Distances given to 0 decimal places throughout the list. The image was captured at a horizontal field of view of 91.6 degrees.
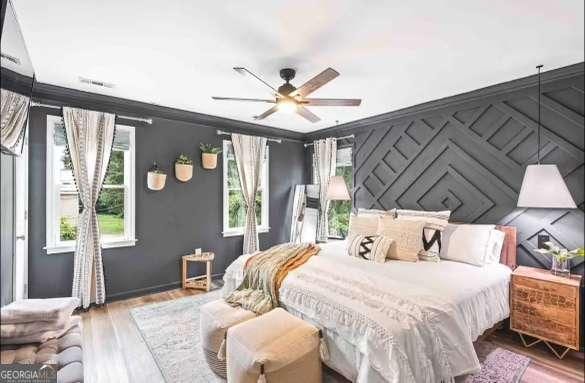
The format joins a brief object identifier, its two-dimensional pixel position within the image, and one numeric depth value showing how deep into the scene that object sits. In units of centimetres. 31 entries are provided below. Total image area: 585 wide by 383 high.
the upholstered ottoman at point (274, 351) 155
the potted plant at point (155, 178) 342
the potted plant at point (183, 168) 365
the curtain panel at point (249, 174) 427
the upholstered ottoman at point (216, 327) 194
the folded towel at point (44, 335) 61
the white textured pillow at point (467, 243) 254
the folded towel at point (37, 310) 61
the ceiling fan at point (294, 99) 225
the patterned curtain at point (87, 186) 294
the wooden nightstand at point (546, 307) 207
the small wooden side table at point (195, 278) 363
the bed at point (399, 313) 149
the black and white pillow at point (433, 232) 271
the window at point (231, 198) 421
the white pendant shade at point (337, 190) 405
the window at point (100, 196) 292
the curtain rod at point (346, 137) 432
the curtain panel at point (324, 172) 454
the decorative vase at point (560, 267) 223
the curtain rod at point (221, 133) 410
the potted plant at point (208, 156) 389
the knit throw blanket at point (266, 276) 218
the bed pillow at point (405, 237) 267
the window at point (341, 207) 448
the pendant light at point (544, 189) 195
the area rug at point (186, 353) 196
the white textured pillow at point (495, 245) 260
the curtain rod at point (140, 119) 335
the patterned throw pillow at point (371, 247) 265
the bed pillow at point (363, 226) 308
